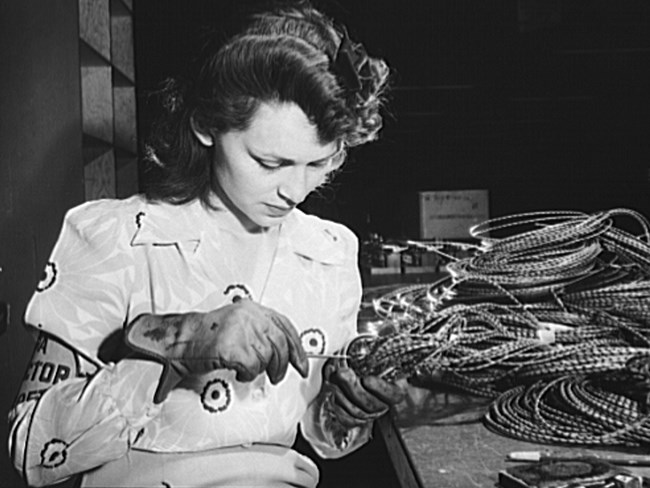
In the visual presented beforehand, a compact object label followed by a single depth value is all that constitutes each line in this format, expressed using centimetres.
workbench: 135
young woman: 132
